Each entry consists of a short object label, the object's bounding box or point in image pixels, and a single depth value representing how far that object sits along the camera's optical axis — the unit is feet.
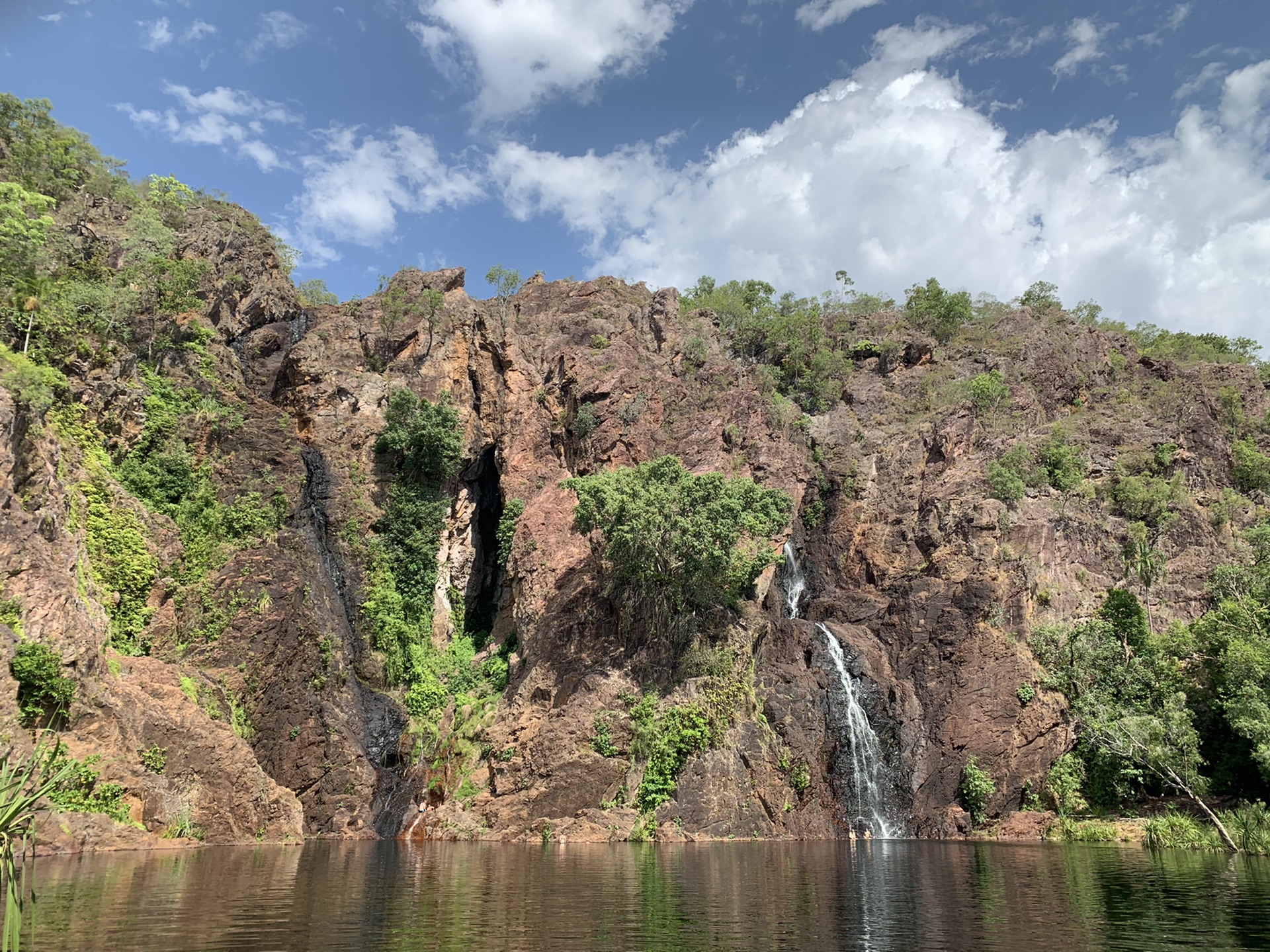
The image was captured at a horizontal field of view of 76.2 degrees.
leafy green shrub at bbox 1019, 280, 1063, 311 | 287.69
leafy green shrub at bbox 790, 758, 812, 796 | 128.77
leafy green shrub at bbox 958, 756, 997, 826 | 133.59
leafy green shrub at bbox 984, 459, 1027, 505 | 170.40
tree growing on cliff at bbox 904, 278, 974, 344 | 257.14
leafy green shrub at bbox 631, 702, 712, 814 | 121.70
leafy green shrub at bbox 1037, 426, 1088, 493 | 185.47
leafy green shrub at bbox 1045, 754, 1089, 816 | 130.82
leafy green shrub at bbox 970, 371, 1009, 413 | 210.38
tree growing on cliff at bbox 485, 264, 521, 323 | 246.47
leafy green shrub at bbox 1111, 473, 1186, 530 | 175.32
